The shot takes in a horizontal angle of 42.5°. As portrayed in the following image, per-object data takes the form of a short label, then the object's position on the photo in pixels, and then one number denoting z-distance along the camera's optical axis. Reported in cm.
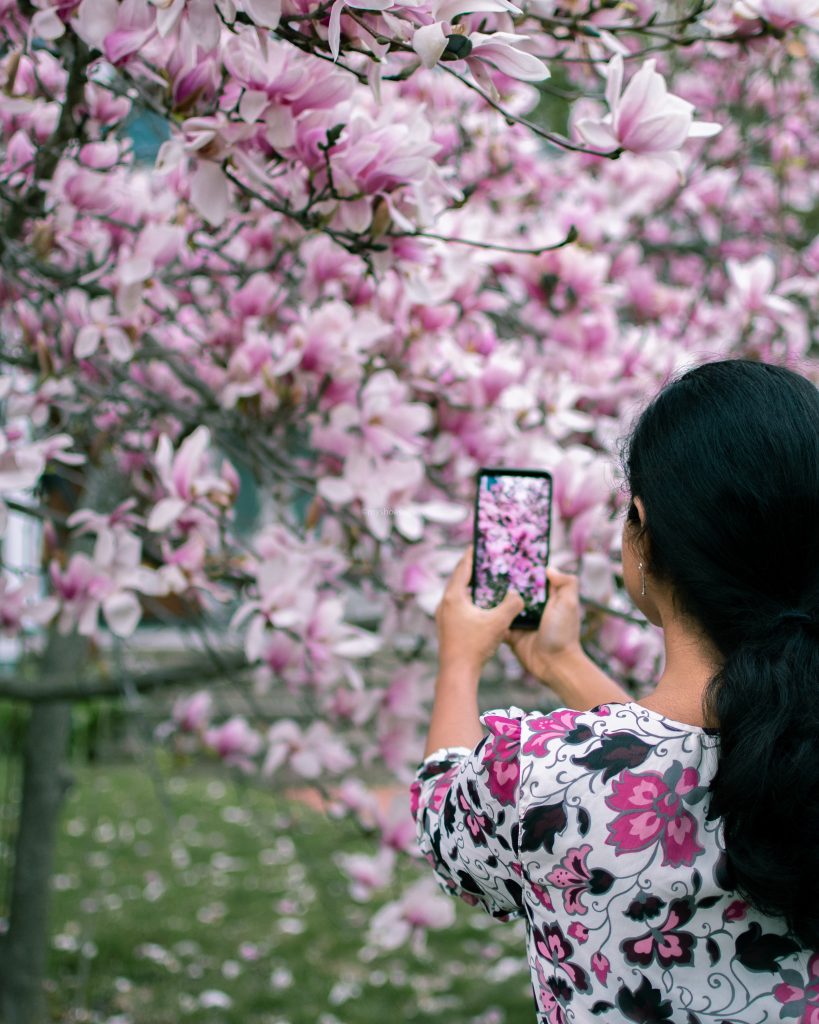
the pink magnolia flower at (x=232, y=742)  221
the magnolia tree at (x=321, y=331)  127
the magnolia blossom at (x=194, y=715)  238
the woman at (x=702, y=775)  91
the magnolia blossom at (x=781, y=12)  143
